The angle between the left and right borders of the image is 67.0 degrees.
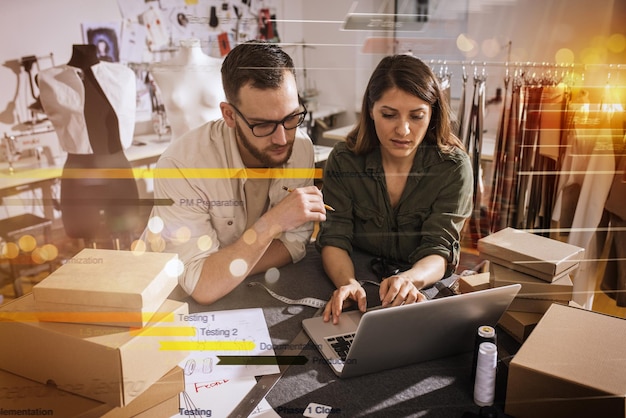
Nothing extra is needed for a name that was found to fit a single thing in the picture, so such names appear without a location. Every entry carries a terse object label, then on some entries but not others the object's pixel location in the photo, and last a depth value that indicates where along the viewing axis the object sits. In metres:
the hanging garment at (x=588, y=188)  1.15
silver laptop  0.69
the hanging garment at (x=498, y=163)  1.47
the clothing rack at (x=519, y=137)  1.25
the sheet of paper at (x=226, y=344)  0.75
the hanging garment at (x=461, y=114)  1.47
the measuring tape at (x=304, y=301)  0.95
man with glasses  0.89
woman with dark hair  1.07
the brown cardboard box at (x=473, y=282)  0.94
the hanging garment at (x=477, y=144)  1.44
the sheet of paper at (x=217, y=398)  0.69
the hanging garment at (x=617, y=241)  1.15
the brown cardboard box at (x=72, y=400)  0.66
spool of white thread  0.70
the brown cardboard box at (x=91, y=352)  0.64
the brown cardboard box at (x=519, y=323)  0.84
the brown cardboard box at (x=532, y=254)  0.86
